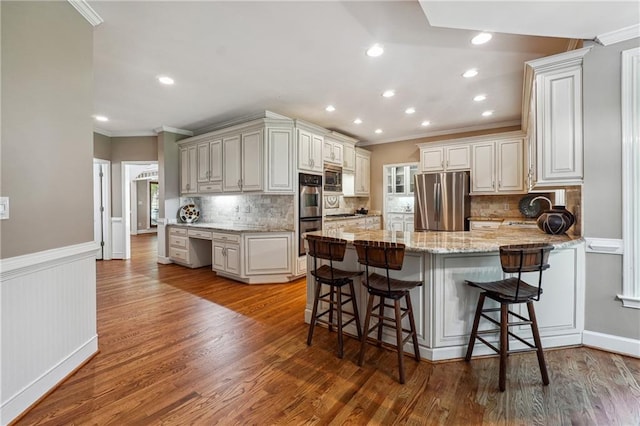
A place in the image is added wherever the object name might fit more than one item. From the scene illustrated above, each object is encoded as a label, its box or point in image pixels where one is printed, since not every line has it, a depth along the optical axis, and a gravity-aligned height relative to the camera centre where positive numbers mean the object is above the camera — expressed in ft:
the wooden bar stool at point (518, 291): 6.16 -1.91
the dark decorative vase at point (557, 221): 8.50 -0.36
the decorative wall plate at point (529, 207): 16.33 +0.16
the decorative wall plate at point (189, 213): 18.97 -0.10
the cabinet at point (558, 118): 7.76 +2.66
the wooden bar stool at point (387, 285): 6.41 -1.86
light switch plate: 5.13 +0.09
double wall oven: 15.03 +0.33
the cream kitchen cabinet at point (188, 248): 17.37 -2.34
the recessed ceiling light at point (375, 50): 8.76 +5.21
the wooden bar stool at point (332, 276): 7.52 -1.90
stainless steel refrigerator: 16.92 +0.55
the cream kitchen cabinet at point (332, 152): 17.21 +3.81
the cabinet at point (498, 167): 15.62 +2.51
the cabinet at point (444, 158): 17.08 +3.36
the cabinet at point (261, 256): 14.23 -2.36
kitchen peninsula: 7.12 -2.07
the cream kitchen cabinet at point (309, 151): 15.01 +3.41
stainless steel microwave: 17.35 +2.12
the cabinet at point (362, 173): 20.84 +2.93
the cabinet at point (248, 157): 14.40 +3.05
